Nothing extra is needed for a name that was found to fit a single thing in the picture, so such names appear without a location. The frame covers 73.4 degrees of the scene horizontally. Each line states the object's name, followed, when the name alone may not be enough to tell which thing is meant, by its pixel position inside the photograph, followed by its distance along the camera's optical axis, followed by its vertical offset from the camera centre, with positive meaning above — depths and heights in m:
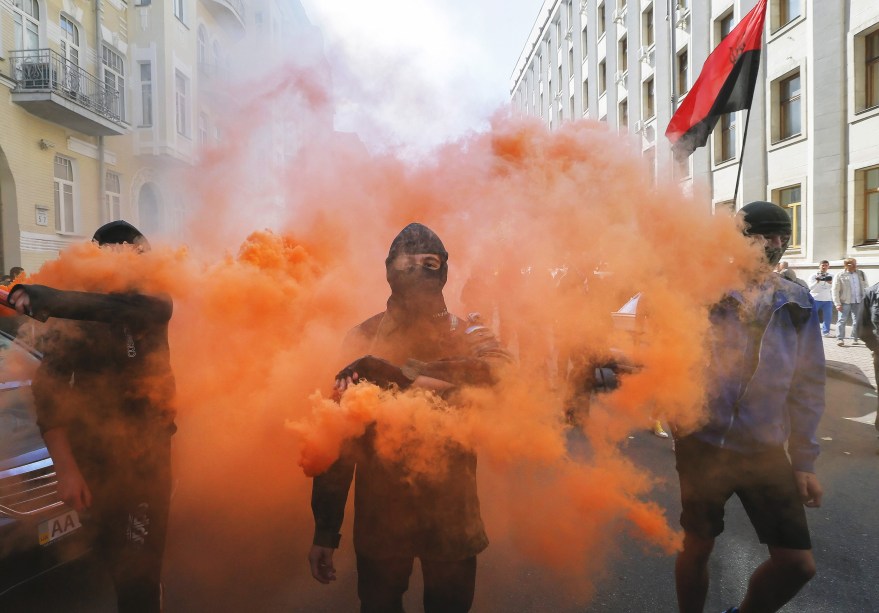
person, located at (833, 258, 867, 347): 11.62 -0.11
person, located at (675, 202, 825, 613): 2.25 -0.56
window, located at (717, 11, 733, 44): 18.00 +8.06
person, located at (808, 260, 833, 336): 12.29 -0.07
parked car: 2.60 -1.00
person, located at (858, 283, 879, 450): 5.54 -0.34
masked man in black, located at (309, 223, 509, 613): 1.95 -0.70
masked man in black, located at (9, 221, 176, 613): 2.31 -0.56
